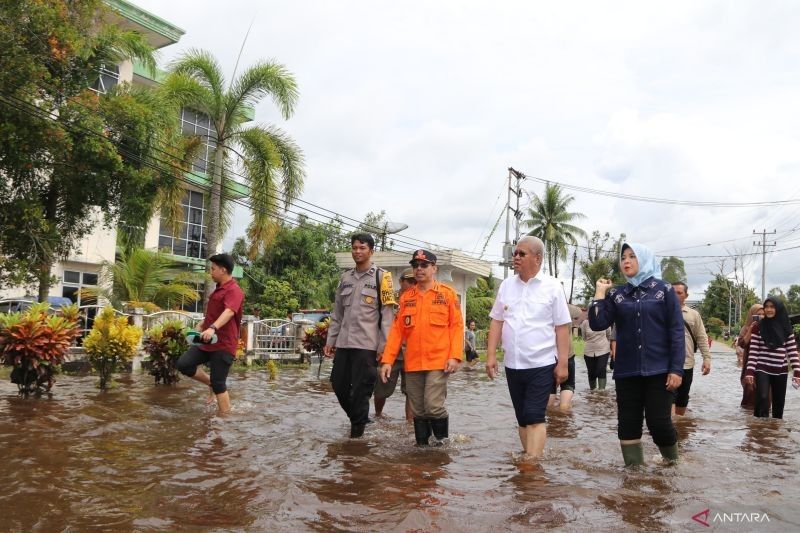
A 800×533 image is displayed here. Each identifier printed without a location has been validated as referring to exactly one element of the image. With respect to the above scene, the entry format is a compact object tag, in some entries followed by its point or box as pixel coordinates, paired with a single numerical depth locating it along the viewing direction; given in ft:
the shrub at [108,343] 31.35
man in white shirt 17.39
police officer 20.97
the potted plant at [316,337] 50.06
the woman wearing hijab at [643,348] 16.60
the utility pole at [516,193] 120.04
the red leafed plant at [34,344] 26.58
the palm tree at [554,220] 162.20
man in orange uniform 19.39
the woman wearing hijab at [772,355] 28.37
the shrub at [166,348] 34.76
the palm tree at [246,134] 61.16
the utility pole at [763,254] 200.39
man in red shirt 24.82
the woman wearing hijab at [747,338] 30.76
